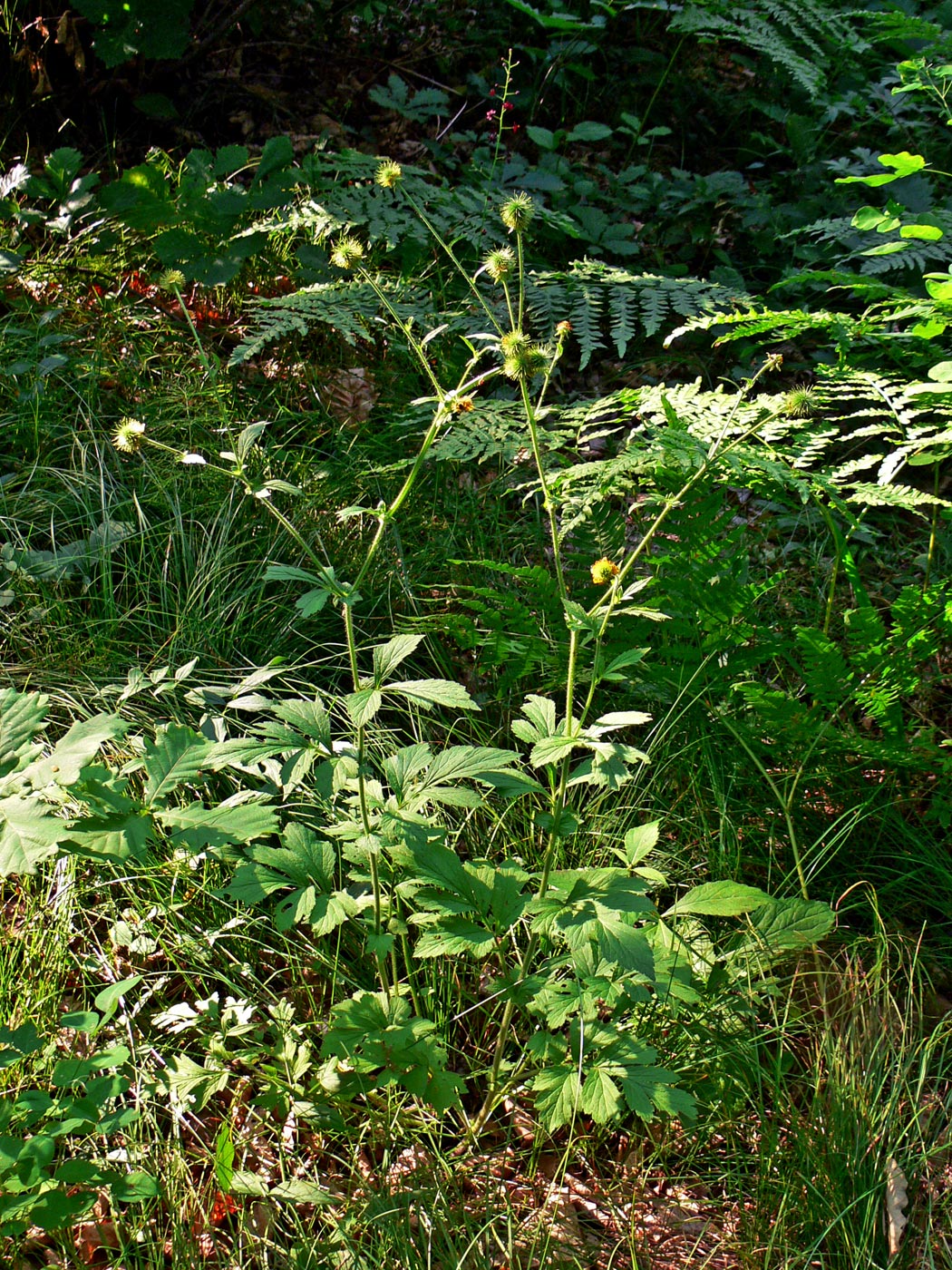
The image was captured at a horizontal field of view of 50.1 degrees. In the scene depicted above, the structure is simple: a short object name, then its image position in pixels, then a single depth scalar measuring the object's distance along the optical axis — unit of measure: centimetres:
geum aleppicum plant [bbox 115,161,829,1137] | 131
